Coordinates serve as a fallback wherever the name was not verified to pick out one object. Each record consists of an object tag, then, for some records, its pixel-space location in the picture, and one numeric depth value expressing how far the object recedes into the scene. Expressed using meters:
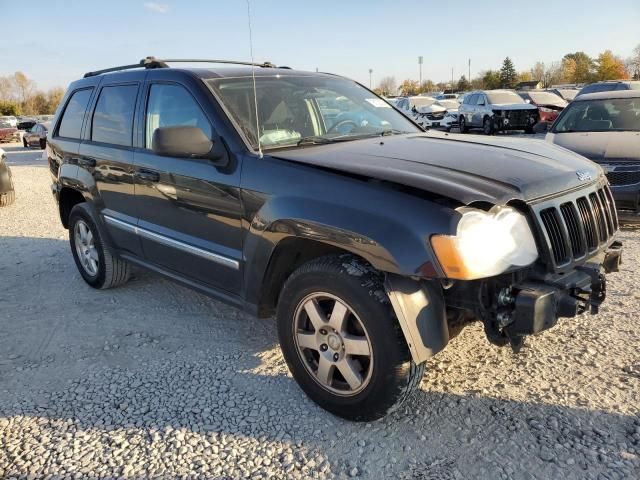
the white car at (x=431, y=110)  22.48
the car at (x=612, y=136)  6.30
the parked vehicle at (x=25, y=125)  19.86
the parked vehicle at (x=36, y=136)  24.94
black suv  2.50
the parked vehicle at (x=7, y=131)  32.94
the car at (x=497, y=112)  18.80
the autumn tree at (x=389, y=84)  110.91
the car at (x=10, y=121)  33.97
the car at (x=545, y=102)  19.06
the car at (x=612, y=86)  18.52
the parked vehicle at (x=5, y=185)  9.98
